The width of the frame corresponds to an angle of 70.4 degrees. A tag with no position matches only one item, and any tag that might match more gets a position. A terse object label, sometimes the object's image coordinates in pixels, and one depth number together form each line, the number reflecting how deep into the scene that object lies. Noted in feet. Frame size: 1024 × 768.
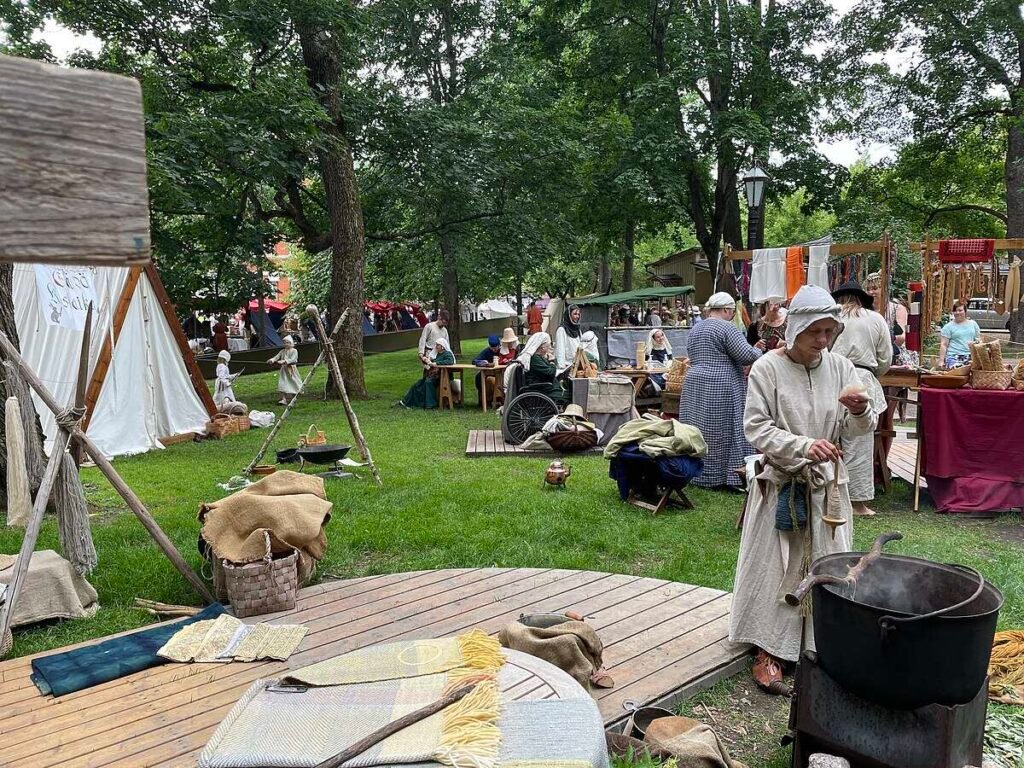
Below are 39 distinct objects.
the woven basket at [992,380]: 20.08
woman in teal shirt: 30.60
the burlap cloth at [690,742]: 8.39
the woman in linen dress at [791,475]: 10.55
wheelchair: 31.17
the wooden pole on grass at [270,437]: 22.40
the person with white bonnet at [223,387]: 40.45
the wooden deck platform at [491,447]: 29.53
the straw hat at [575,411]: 29.52
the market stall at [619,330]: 49.65
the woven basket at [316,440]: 25.68
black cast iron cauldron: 7.30
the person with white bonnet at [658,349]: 39.82
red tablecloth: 20.08
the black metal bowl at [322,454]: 23.52
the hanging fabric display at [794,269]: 32.55
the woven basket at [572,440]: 28.84
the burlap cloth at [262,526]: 13.48
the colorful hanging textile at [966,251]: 29.86
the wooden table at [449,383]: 41.63
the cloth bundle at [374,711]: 6.73
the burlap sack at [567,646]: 10.09
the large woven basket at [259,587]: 12.88
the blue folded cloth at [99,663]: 10.63
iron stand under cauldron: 7.52
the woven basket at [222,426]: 35.60
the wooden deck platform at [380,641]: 9.11
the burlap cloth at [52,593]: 13.20
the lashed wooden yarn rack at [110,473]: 12.60
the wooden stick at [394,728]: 6.53
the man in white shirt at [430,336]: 43.88
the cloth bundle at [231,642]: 11.32
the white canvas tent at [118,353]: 29.30
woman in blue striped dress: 22.66
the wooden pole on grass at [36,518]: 11.75
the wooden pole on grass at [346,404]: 23.48
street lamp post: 33.71
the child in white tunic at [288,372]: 42.04
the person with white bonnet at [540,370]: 31.50
